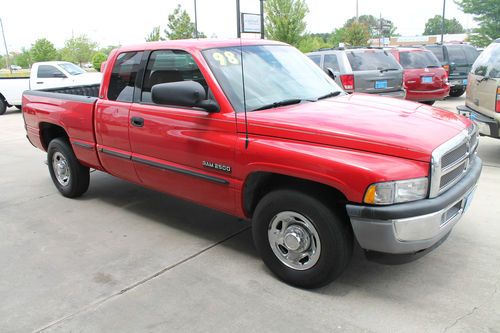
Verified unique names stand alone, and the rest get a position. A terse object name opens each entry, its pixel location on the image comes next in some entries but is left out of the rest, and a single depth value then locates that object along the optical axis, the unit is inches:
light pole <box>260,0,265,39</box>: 667.2
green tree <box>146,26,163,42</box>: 1476.4
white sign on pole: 670.3
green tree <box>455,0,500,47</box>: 1539.1
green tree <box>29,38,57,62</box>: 1592.0
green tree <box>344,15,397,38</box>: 3835.6
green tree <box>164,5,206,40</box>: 1416.1
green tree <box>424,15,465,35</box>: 4586.6
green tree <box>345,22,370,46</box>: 1325.0
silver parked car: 390.1
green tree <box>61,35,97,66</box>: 2047.6
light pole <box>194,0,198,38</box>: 1166.6
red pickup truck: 113.7
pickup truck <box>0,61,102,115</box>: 593.9
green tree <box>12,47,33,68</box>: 2531.3
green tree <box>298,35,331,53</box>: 1151.0
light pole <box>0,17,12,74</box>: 2095.4
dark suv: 589.3
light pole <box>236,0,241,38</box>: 658.7
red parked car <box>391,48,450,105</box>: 462.3
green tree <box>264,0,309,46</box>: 1061.1
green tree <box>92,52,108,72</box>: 1350.9
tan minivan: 244.1
